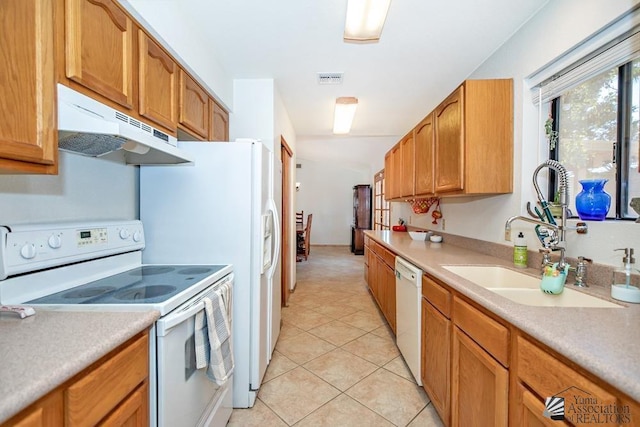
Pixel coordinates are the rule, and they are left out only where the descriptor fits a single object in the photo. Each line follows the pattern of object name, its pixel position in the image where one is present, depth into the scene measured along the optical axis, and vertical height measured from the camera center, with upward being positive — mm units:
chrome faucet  1406 -60
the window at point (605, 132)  1285 +406
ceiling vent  2572 +1232
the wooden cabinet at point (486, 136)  1859 +491
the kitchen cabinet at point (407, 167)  3031 +493
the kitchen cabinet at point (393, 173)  3549 +514
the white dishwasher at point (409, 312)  1857 -738
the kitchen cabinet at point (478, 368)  1024 -654
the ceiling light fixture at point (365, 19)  1607 +1174
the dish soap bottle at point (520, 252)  1712 -251
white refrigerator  1720 -60
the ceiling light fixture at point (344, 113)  3180 +1214
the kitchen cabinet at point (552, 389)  679 -482
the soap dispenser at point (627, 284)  1063 -290
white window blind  1242 +777
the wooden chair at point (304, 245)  6691 -837
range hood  969 +289
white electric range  1021 -346
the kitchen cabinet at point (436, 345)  1470 -761
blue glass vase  1278 +50
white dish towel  1248 -601
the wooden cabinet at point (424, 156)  2473 +504
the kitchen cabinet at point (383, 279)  2600 -747
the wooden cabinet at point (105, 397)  632 -490
